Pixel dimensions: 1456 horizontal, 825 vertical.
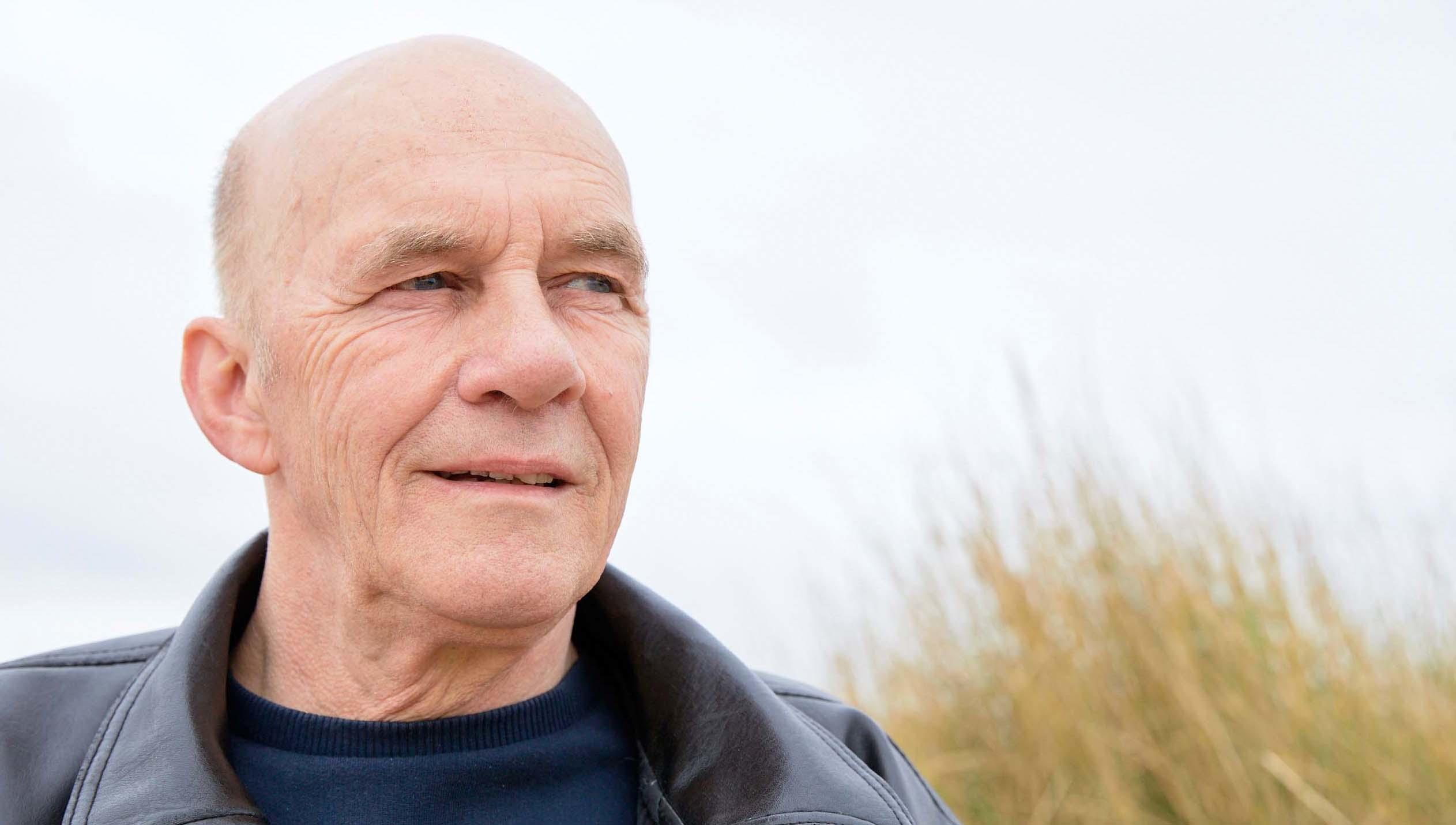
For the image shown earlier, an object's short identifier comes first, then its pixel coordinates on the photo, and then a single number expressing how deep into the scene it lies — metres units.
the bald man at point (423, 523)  0.93
